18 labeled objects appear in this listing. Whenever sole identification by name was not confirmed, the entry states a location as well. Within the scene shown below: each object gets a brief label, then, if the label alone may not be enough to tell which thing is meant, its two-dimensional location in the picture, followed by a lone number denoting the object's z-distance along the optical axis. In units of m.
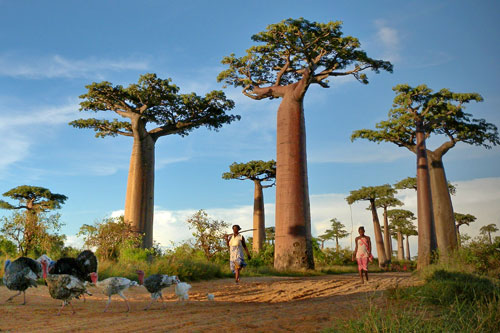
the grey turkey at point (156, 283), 6.42
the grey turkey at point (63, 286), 5.72
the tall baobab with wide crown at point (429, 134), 18.41
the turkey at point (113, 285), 5.98
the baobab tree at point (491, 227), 37.62
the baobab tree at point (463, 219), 32.88
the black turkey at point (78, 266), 7.25
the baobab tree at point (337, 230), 35.34
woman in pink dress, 9.79
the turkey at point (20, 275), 6.78
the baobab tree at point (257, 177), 23.89
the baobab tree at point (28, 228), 19.20
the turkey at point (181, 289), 6.68
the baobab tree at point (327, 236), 36.27
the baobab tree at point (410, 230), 34.20
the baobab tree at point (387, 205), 29.06
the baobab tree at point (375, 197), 26.66
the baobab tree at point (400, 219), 33.00
